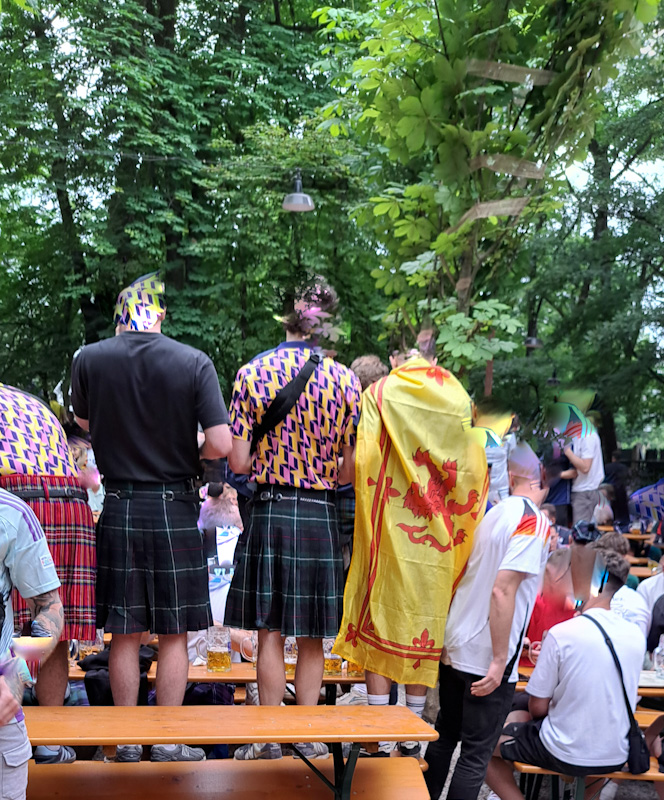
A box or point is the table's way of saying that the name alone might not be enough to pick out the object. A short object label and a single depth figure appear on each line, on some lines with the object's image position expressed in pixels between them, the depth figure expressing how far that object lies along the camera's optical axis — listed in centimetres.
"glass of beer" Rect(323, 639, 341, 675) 416
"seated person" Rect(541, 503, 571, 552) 663
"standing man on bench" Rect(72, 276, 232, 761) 329
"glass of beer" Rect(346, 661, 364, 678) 413
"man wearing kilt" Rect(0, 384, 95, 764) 318
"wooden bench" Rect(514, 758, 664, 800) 359
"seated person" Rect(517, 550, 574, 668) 459
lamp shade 1239
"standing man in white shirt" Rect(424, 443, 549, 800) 312
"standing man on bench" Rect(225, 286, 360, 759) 340
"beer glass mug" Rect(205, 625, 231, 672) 391
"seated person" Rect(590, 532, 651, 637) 426
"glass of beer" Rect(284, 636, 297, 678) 418
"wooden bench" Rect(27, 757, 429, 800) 296
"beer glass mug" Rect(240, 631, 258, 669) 437
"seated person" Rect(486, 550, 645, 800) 351
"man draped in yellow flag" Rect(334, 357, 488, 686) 335
